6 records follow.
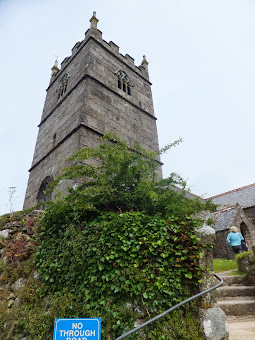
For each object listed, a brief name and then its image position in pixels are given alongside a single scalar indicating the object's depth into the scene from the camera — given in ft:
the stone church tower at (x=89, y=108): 28.73
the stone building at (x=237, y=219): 36.19
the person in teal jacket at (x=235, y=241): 24.62
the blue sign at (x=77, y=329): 6.44
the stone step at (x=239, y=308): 13.42
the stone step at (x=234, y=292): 15.24
